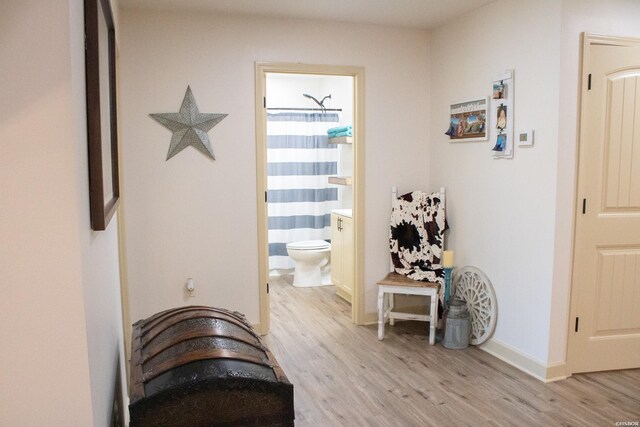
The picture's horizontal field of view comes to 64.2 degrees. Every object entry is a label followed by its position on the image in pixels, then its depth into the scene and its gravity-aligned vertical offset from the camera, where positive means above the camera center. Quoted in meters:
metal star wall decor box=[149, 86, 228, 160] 3.78 +0.33
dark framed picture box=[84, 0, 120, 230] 1.25 +0.16
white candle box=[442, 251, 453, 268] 3.87 -0.69
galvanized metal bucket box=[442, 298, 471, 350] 3.72 -1.16
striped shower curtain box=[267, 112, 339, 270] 5.88 -0.11
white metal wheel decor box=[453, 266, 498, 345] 3.64 -0.99
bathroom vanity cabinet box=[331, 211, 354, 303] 4.81 -0.84
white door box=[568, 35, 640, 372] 3.11 -0.30
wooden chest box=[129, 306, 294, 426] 1.45 -0.63
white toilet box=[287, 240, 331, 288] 5.46 -0.99
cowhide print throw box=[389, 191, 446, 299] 4.12 -0.55
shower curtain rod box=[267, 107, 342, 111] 5.83 +0.68
